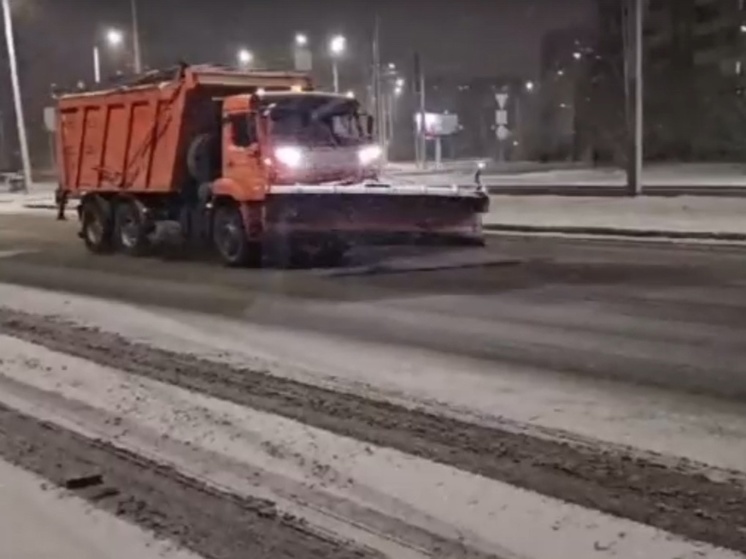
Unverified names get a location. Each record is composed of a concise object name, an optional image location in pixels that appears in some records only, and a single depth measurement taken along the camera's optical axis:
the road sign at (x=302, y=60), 46.42
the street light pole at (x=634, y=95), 28.61
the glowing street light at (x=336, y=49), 58.69
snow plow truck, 17.20
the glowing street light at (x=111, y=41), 51.78
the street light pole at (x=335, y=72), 59.71
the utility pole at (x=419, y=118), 62.41
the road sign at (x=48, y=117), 34.16
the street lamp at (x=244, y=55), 58.06
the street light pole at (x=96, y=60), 55.78
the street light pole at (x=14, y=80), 43.34
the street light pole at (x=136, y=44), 40.88
